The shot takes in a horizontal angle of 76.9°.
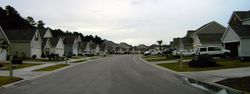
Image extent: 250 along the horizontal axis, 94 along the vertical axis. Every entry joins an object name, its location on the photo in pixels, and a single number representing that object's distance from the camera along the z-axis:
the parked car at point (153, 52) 44.04
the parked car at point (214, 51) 21.04
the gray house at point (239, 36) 18.09
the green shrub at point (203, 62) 13.58
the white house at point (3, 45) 21.65
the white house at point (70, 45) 45.07
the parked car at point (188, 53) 27.39
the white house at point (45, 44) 32.46
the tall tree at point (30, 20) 62.24
